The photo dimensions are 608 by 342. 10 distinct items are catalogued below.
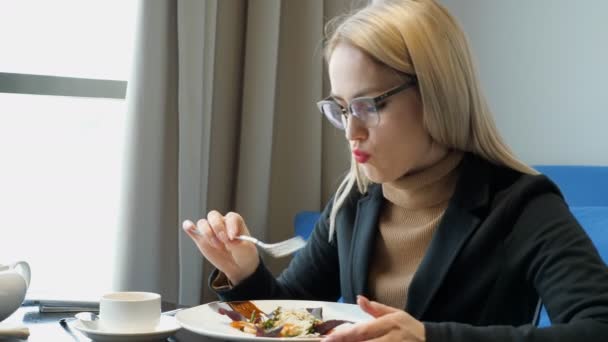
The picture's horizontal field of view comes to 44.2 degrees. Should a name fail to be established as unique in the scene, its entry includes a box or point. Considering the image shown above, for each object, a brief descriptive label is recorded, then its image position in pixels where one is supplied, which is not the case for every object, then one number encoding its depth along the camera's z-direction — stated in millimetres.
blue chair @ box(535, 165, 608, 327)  2129
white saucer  964
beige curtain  2240
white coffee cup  1003
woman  1097
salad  955
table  1034
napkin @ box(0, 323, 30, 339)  1013
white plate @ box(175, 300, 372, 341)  921
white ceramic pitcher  1078
